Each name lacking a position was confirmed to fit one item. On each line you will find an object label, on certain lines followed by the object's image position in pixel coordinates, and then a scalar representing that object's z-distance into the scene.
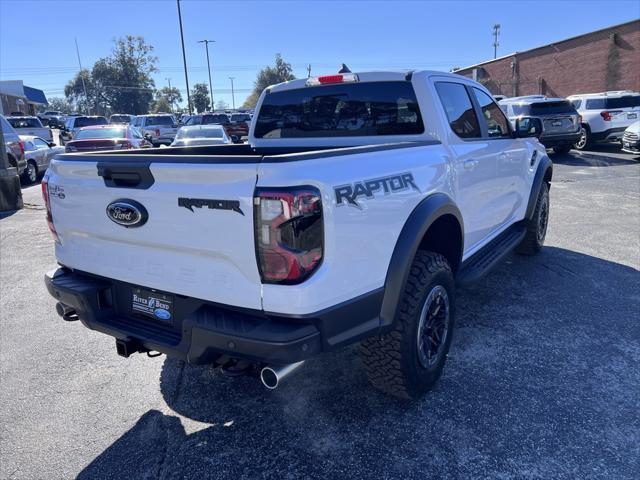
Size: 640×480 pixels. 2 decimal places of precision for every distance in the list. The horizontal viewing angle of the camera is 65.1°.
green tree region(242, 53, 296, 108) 79.68
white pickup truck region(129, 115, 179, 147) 27.02
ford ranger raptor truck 2.17
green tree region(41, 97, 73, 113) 147.12
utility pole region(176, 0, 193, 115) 40.76
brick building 26.83
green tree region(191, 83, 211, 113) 95.56
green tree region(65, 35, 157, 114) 84.75
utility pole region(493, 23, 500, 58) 77.19
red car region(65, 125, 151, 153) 12.59
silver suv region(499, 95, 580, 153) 15.26
